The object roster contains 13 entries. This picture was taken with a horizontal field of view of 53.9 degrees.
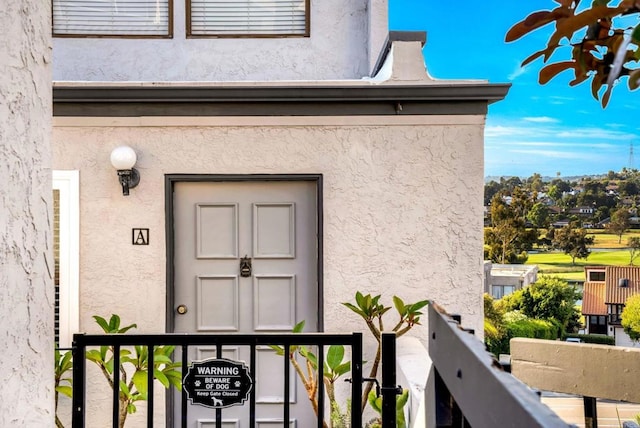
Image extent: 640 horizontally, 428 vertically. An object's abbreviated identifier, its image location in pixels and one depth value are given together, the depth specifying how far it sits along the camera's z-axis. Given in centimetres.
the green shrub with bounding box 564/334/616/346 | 1868
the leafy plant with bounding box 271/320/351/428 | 346
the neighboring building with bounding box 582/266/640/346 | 1471
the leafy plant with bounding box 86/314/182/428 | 322
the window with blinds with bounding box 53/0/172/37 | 534
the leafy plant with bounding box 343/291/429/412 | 381
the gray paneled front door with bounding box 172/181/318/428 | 445
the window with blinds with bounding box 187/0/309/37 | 539
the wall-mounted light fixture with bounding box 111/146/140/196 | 419
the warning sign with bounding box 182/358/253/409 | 211
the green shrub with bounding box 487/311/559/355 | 1980
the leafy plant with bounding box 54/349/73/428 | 330
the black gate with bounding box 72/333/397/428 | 213
